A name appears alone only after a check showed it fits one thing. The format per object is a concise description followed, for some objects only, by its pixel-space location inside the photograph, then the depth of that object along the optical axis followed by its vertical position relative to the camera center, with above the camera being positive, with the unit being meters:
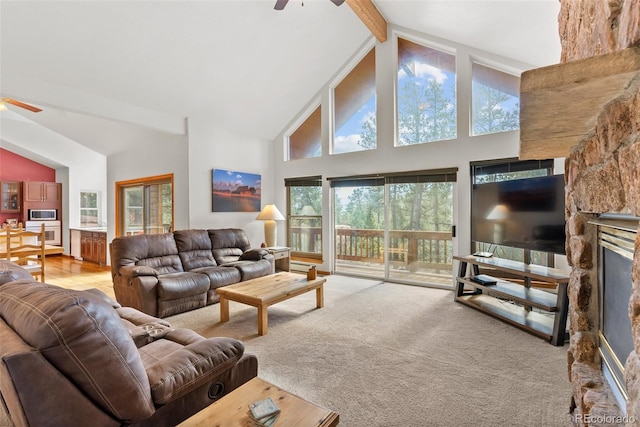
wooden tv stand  2.79 -0.87
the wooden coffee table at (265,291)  3.05 -0.83
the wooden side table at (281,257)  5.48 -0.79
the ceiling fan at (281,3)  3.32 +2.26
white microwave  7.86 +0.00
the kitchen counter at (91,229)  6.91 -0.35
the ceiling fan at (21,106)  4.67 +1.72
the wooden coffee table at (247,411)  1.14 -0.76
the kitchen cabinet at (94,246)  6.70 -0.73
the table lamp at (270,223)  5.83 -0.19
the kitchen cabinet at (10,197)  7.73 +0.44
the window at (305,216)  6.25 -0.07
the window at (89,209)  8.40 +0.14
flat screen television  3.05 -0.01
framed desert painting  5.52 +0.42
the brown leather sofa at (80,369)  0.94 -0.52
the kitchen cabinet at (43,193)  7.89 +0.55
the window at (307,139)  6.29 +1.52
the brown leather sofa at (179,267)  3.53 -0.73
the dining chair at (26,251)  4.12 -0.49
